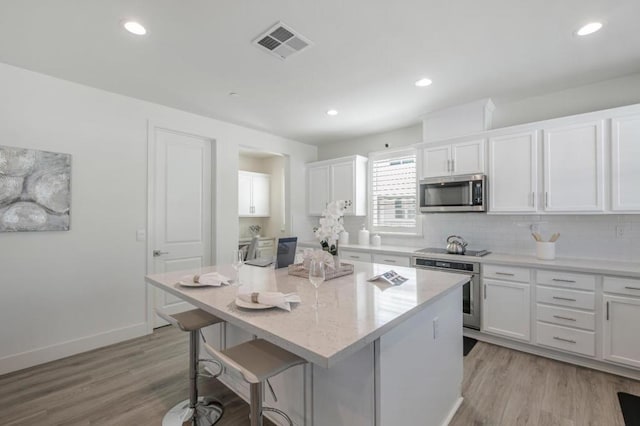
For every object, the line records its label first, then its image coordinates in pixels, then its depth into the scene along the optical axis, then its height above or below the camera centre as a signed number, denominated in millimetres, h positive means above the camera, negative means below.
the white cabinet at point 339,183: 4730 +531
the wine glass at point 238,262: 2135 -347
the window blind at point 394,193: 4348 +341
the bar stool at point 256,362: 1265 -677
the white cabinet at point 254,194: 6223 +465
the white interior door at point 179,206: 3654 +113
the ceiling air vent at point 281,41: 2164 +1353
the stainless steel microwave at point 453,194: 3377 +250
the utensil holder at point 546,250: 3041 -371
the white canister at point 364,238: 4684 -371
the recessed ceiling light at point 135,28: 2086 +1358
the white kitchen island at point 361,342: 1221 -633
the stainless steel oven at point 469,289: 3219 -823
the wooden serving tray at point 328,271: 2133 -428
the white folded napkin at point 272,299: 1457 -430
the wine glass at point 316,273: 1481 -293
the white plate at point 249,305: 1448 -449
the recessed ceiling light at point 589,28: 2104 +1355
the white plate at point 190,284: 1912 -454
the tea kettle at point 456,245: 3504 -369
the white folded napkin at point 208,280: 1939 -438
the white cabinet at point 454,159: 3486 +693
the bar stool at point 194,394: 1919 -1211
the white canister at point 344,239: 4719 -392
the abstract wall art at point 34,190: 2627 +237
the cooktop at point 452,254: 3383 -459
